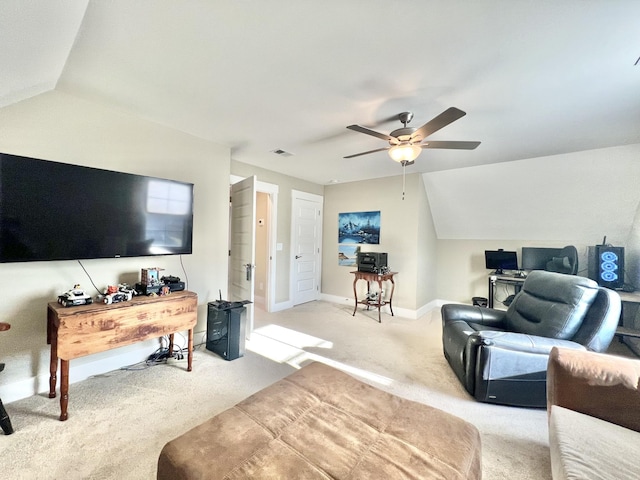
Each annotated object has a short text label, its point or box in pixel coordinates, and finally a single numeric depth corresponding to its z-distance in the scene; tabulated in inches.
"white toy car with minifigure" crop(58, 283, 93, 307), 77.1
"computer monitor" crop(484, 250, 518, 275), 170.7
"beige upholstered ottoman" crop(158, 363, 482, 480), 36.5
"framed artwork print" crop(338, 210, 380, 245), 189.8
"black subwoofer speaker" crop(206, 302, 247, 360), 107.0
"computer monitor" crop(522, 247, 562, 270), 160.1
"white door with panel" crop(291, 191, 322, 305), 193.8
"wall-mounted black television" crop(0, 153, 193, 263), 73.1
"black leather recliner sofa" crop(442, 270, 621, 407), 76.3
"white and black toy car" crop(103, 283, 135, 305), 82.1
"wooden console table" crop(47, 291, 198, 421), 70.7
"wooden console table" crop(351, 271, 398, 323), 162.9
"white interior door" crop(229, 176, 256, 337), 129.3
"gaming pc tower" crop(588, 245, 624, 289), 132.6
